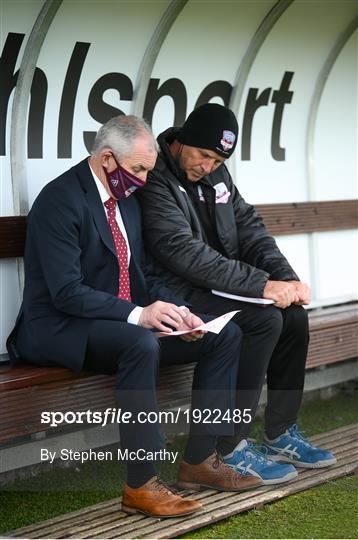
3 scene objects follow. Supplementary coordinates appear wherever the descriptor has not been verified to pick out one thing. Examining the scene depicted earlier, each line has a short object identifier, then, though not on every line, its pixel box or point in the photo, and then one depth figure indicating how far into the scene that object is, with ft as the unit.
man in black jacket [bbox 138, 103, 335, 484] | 29.22
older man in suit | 25.64
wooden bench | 26.22
